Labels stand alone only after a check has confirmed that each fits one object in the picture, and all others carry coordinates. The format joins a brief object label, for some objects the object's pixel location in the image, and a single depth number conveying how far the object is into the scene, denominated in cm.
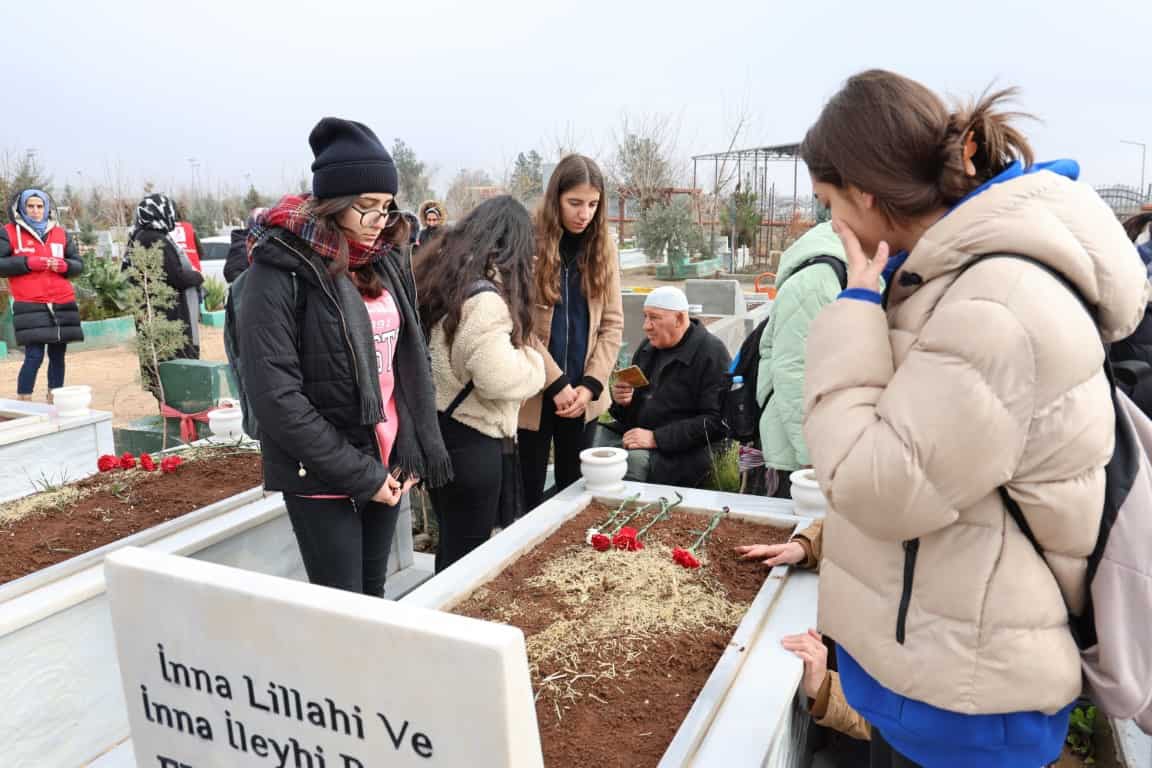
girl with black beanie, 205
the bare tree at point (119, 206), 2560
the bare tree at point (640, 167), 2559
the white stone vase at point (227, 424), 372
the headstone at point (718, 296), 967
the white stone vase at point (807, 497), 251
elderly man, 384
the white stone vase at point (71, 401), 408
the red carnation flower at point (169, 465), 336
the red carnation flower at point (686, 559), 221
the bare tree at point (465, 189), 2748
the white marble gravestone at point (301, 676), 92
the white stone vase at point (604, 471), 281
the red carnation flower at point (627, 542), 232
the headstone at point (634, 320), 863
